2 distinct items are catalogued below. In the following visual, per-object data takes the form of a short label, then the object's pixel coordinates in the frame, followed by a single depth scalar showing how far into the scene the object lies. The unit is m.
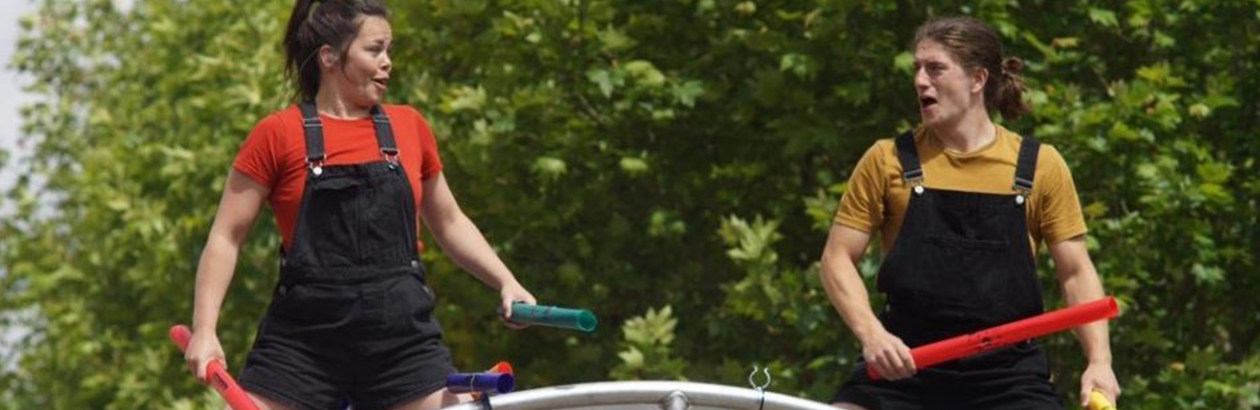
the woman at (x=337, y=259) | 12.54
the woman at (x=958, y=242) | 12.75
